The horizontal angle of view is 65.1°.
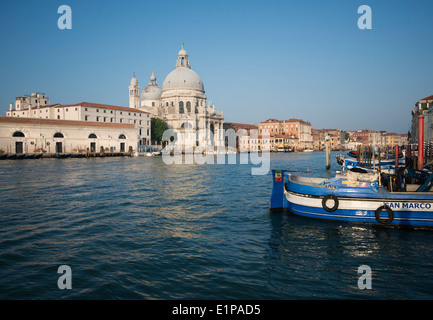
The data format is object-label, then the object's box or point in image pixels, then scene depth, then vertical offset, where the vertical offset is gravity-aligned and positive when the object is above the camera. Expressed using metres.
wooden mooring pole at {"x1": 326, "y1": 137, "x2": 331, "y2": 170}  31.90 -0.45
